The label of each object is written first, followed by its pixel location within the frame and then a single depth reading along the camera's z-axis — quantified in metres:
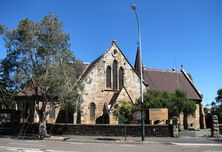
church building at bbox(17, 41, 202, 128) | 29.01
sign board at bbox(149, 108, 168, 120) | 21.71
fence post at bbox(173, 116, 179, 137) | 20.55
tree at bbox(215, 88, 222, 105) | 53.56
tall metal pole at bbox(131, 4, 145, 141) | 18.10
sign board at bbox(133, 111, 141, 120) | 19.31
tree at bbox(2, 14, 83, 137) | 20.45
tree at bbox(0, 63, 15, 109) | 33.25
